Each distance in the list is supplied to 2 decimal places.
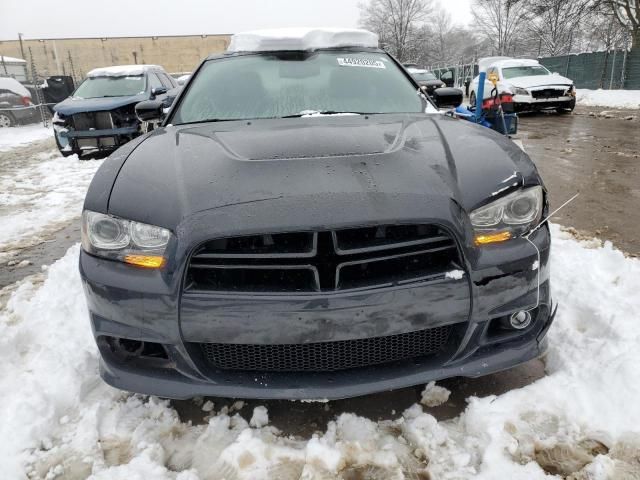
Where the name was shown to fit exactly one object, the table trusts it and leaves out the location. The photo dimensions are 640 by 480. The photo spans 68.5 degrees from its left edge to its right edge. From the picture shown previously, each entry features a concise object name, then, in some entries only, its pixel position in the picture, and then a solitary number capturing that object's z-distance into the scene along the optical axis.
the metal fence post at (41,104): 15.77
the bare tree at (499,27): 51.10
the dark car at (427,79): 14.28
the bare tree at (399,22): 46.31
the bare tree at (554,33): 41.16
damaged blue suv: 7.92
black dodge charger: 1.62
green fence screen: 20.11
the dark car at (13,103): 14.66
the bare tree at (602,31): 25.83
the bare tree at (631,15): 23.19
